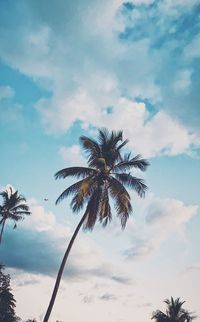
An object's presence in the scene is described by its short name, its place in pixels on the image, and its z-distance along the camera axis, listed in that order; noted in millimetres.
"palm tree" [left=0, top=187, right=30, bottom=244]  37281
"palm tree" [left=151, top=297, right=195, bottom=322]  46781
